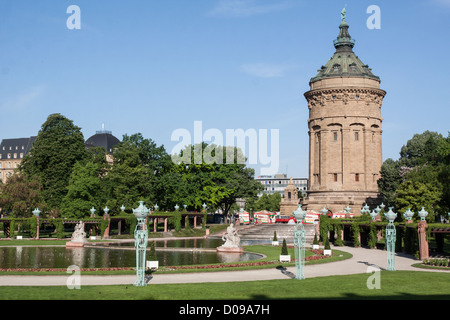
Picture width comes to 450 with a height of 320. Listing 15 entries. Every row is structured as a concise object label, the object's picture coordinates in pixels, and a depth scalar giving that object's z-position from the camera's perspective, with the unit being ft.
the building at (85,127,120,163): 426.51
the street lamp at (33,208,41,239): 188.24
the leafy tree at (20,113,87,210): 232.73
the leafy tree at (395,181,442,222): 193.67
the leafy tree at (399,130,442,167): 264.80
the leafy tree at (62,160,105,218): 204.13
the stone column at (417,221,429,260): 115.14
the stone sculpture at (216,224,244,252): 133.59
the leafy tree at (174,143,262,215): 263.29
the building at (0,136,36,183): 459.56
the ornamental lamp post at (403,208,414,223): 126.33
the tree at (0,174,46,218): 209.87
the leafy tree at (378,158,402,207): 262.67
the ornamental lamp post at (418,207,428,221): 113.73
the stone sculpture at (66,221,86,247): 151.02
